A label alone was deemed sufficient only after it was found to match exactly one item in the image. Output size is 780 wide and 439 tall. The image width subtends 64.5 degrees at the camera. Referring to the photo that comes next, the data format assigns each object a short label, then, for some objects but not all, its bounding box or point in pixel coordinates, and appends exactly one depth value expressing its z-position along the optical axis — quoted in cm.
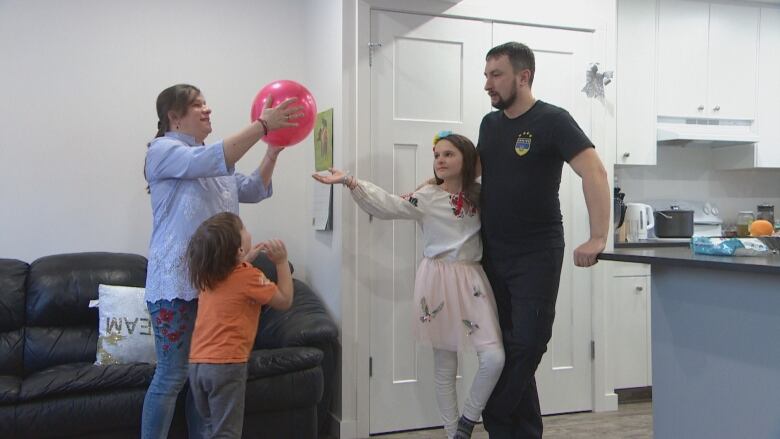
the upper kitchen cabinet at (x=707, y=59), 382
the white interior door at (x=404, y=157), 291
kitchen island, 154
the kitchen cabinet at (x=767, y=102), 402
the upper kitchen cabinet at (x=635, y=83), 369
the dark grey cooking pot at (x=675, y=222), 384
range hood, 375
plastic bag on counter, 171
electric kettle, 371
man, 212
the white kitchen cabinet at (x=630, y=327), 346
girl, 230
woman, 193
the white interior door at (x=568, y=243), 317
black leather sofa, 235
